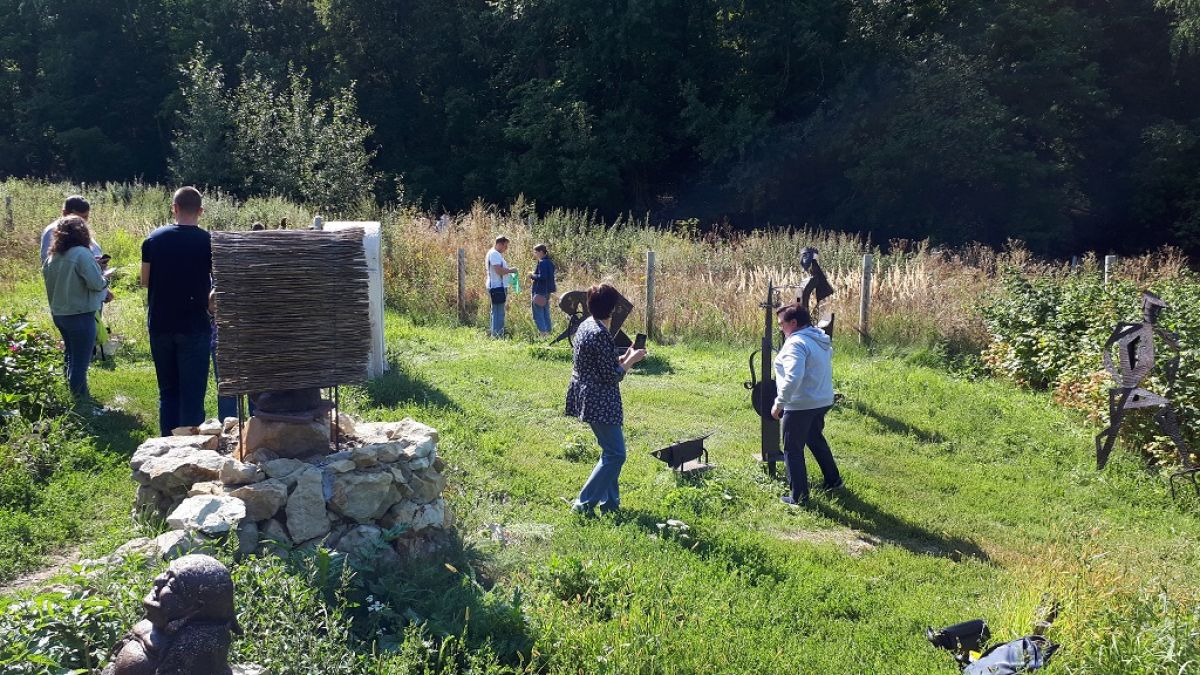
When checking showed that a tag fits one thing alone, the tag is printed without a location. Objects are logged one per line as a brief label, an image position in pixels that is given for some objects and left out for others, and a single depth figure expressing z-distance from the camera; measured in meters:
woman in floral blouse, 6.27
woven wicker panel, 5.03
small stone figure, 3.12
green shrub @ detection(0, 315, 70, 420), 7.09
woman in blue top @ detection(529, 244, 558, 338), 13.42
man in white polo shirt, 13.30
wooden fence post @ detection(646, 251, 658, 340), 13.91
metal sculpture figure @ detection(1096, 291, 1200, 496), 7.31
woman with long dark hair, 7.55
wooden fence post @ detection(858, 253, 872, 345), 13.21
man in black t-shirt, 6.25
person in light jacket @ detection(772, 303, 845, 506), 6.70
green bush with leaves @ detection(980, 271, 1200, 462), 7.98
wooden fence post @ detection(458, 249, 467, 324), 14.79
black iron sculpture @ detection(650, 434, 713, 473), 7.30
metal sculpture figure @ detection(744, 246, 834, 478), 7.66
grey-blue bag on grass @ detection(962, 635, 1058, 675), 4.29
